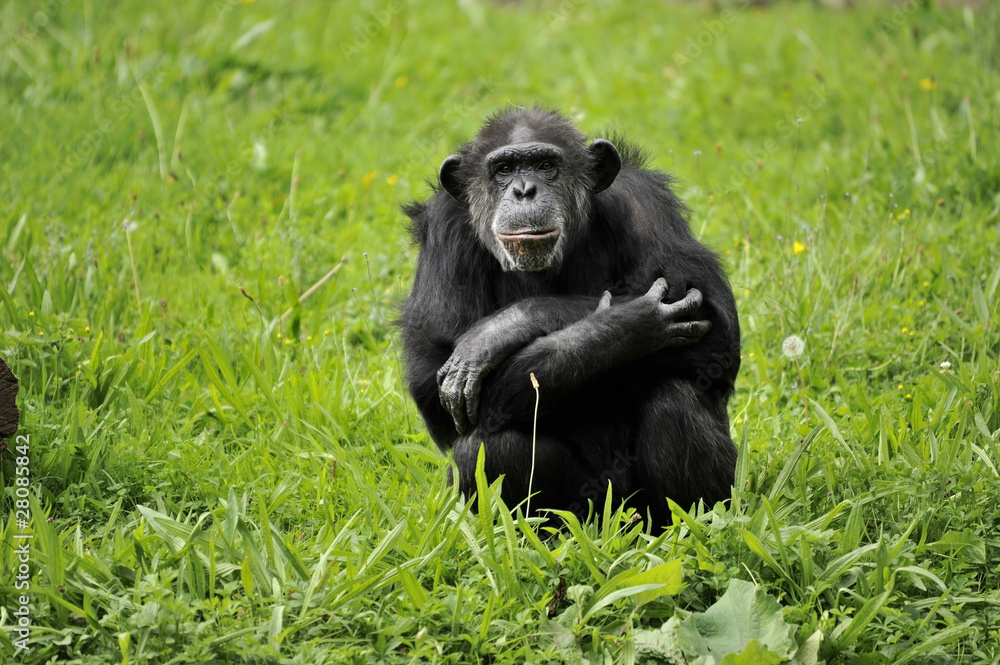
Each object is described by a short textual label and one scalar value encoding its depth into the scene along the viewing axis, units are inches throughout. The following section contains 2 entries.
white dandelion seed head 449.4
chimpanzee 379.9
